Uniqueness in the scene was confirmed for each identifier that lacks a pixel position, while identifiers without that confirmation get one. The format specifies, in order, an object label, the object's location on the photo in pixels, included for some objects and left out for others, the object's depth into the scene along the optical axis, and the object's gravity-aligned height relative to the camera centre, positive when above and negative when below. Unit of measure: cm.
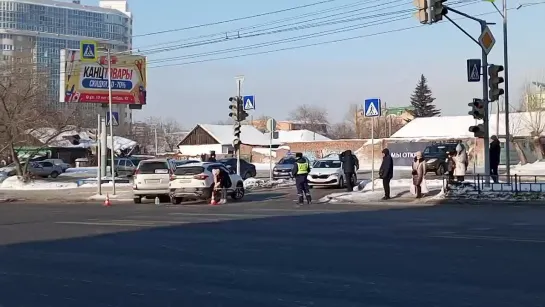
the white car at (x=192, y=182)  2669 -80
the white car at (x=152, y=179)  2798 -70
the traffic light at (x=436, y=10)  2038 +421
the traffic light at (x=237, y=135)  3166 +110
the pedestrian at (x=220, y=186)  2678 -96
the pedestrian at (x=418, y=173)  2566 -53
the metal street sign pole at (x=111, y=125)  3274 +166
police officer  2505 -58
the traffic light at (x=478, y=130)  2380 +91
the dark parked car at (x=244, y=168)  4409 -49
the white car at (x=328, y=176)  3312 -78
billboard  4647 +552
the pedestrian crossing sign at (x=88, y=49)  4025 +628
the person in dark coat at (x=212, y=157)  3634 +17
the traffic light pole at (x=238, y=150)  3202 +45
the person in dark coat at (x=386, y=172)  2589 -49
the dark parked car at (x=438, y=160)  4219 -12
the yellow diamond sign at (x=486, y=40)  2453 +401
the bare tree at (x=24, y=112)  4331 +307
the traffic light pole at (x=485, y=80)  2403 +259
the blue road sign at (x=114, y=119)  3585 +219
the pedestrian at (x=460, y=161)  2675 -12
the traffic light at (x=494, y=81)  2342 +250
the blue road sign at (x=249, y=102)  3200 +255
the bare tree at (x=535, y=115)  6600 +437
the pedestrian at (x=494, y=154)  2831 +14
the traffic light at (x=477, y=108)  2391 +164
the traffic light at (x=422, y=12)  2031 +413
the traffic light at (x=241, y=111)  3135 +214
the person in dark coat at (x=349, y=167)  2934 -33
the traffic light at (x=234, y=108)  3138 +227
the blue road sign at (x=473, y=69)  2420 +299
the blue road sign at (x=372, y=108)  2695 +192
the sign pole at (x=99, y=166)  3297 -24
